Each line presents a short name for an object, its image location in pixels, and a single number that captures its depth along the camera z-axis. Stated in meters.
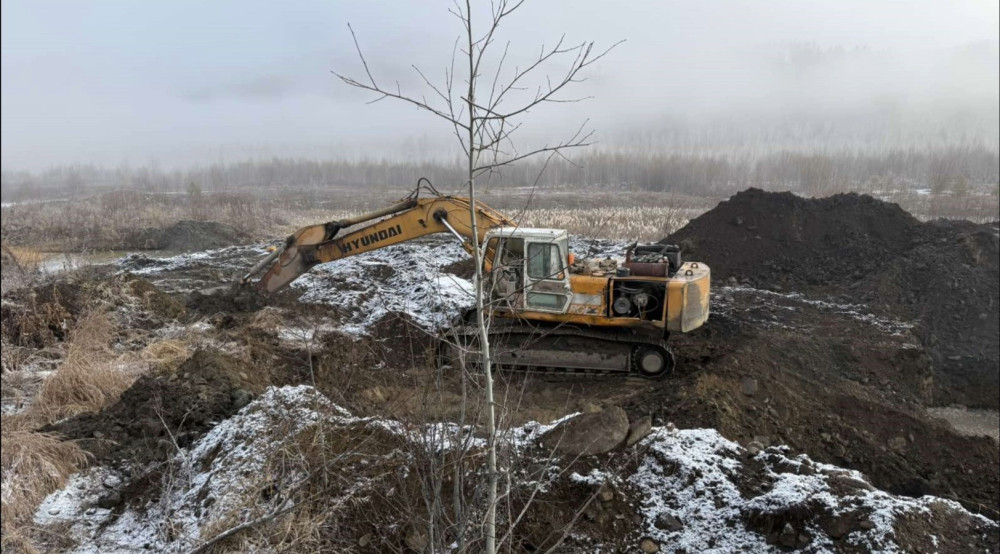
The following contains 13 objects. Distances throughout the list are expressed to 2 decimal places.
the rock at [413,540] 4.34
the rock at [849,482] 5.20
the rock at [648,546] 4.91
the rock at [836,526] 4.69
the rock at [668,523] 5.08
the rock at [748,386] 7.98
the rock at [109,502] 5.39
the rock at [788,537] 4.75
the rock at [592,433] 5.72
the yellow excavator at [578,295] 8.51
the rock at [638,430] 5.89
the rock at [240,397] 6.70
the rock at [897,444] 7.18
